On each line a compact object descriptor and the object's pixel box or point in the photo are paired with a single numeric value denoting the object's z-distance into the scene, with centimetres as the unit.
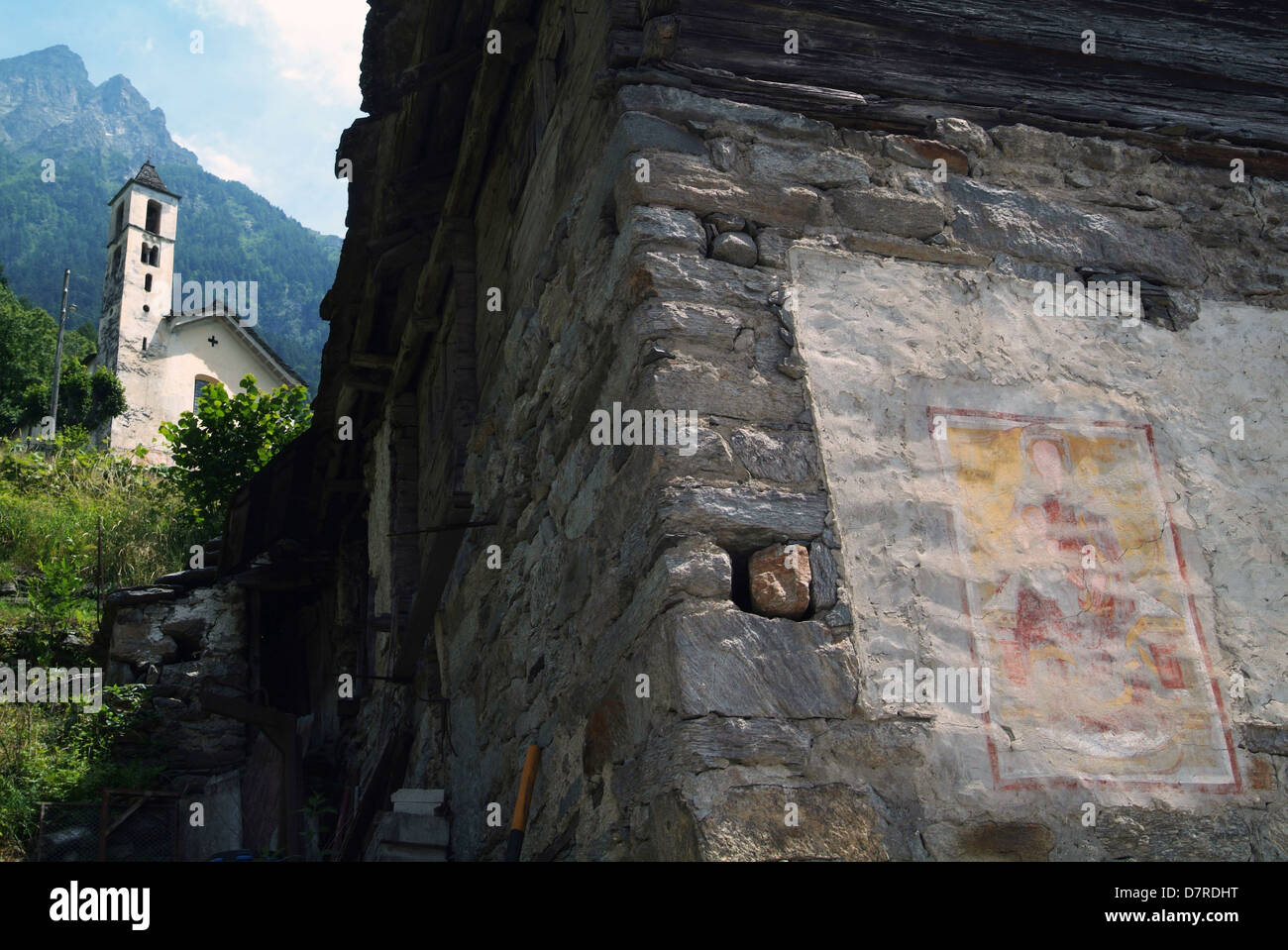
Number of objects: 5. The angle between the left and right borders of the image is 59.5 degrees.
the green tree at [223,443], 1631
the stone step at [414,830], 461
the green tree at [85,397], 2744
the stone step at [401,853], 457
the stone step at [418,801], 481
